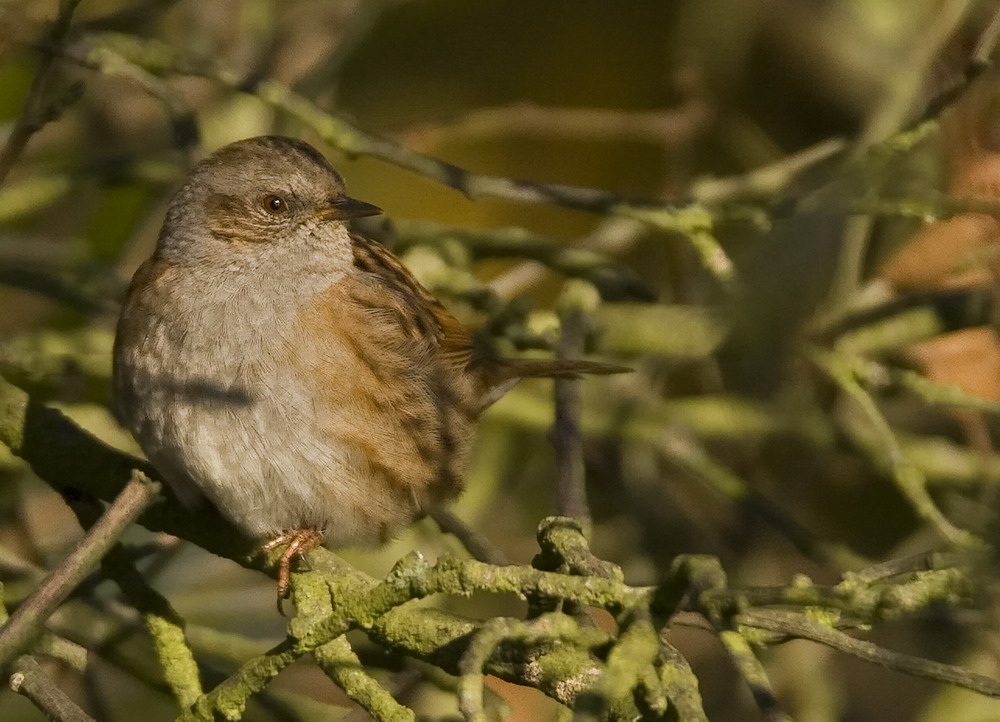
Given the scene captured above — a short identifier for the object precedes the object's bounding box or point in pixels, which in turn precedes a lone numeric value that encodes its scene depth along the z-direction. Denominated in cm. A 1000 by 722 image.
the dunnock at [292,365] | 642
